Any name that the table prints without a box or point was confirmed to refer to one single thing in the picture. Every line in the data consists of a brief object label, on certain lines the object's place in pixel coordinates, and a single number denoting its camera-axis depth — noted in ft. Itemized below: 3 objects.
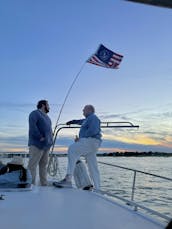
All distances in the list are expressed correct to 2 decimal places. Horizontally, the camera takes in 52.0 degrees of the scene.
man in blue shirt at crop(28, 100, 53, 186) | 10.40
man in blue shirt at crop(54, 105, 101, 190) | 9.48
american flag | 12.83
